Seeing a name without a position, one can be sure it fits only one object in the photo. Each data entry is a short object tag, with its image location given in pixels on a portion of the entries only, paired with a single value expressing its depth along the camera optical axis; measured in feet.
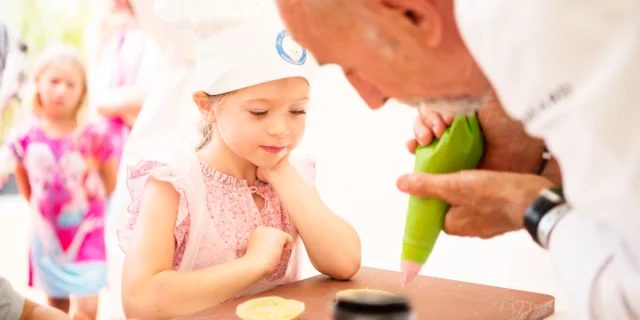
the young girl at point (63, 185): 8.25
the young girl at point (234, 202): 4.16
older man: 1.67
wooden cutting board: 3.73
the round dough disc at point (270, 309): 3.47
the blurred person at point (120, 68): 7.97
